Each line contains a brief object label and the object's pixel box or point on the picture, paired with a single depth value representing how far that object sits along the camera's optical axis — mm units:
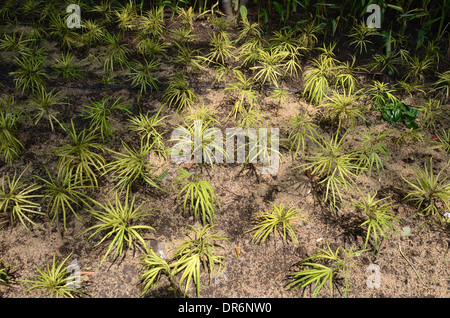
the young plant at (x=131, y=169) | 1906
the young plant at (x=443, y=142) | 2133
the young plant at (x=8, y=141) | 2006
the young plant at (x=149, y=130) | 2086
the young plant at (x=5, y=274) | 1559
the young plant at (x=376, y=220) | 1720
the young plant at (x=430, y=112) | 2275
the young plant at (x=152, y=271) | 1556
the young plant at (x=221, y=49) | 2713
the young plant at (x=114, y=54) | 2647
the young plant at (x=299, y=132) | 2117
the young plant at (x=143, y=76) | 2465
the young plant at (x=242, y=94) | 2309
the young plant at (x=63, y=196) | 1769
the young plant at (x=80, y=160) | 1894
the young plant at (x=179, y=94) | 2346
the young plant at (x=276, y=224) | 1742
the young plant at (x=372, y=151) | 2010
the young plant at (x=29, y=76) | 2404
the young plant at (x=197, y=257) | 1571
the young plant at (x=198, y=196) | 1778
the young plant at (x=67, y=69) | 2520
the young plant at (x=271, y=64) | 2496
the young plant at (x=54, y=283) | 1510
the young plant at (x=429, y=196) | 1824
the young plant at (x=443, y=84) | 2469
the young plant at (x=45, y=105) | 2209
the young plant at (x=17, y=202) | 1756
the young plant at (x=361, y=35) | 2775
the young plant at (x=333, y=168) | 1913
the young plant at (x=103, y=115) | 2145
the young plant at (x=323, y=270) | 1563
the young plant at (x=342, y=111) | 2219
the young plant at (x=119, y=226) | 1671
